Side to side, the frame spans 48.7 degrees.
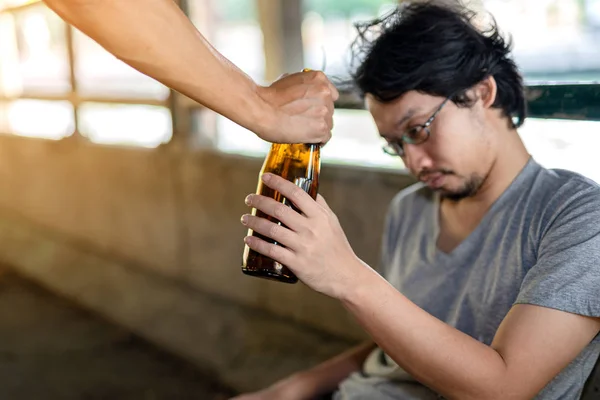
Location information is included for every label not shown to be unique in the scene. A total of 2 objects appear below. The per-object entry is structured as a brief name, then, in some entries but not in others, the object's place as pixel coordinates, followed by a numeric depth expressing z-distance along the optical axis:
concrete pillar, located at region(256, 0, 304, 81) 3.53
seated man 1.28
